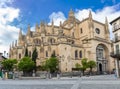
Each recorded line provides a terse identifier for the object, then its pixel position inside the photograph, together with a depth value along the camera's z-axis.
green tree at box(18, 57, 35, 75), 28.01
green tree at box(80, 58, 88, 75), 28.99
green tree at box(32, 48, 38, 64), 31.27
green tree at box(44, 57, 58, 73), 26.98
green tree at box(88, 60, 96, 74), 29.53
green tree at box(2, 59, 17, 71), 28.59
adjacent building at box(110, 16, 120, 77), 18.87
